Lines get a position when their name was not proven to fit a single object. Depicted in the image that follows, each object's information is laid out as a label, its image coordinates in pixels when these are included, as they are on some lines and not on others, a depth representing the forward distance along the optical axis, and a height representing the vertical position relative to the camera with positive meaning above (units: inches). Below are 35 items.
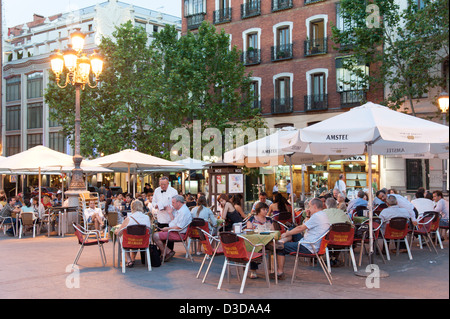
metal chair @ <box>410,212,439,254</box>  451.2 -51.9
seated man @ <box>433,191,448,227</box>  507.5 -42.1
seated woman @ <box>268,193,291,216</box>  498.9 -37.0
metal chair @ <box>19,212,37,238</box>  621.3 -61.3
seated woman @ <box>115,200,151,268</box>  390.9 -38.5
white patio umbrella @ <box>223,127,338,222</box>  417.4 +15.5
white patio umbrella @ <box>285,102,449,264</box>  336.2 +26.8
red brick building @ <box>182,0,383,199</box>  1139.9 +241.6
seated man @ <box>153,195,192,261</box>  422.3 -47.1
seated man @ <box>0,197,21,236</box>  657.0 -59.3
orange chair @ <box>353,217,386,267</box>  393.5 -52.3
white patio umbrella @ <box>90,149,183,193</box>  631.2 +12.2
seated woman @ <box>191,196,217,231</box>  461.1 -40.3
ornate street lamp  655.1 +135.2
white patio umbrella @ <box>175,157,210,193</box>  908.6 +8.9
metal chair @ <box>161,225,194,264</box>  420.2 -54.9
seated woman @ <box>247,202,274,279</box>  350.3 -38.8
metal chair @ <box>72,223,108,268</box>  405.1 -57.6
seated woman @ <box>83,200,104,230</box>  578.8 -52.8
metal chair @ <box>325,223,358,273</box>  343.6 -47.3
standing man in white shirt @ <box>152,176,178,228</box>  460.4 -30.3
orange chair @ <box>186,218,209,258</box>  432.1 -50.2
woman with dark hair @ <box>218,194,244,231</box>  478.9 -44.0
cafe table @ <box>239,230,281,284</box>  323.3 -45.0
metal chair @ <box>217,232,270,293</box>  312.8 -52.0
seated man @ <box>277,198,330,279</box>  339.6 -44.1
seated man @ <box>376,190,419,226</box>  458.9 -35.2
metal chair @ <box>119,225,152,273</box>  377.1 -52.6
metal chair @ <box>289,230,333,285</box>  331.6 -54.7
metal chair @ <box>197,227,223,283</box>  350.0 -53.8
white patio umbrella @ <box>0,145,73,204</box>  642.2 +12.6
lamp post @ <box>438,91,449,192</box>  897.6 -7.8
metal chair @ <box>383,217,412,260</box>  408.8 -49.6
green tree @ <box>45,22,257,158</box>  1088.8 +185.3
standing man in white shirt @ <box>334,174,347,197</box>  892.2 -30.1
